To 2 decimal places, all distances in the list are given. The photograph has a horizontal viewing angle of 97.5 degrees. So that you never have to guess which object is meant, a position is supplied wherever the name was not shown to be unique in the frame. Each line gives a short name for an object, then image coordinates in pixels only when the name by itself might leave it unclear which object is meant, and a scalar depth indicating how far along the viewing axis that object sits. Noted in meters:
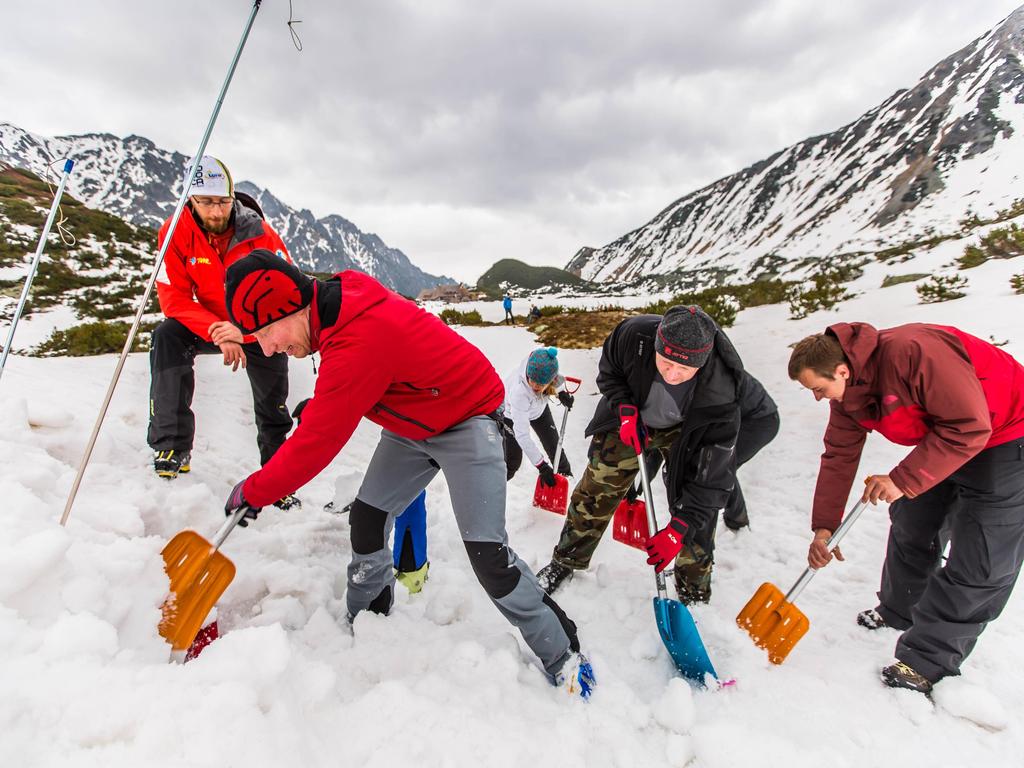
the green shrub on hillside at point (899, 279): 10.79
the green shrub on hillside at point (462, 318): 17.52
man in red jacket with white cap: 2.74
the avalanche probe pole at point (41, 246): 2.36
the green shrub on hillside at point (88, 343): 6.96
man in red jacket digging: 1.76
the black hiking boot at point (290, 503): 3.34
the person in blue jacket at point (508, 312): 19.17
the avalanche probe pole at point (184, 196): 2.30
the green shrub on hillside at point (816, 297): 10.67
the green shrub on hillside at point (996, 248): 9.95
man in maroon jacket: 1.97
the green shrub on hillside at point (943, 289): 8.20
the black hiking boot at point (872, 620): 2.73
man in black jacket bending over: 2.56
